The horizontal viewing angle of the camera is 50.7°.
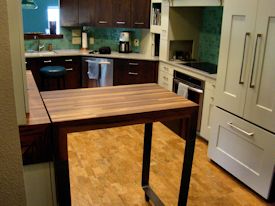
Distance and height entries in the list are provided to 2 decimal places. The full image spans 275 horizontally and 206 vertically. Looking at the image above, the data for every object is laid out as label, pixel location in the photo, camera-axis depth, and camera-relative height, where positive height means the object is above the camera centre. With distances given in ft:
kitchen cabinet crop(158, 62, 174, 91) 14.06 -1.92
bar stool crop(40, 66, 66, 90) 14.62 -2.02
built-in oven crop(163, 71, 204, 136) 12.03 -2.24
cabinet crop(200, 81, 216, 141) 11.39 -2.83
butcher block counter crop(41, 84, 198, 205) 5.32 -1.50
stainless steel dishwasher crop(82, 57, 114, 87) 15.90 -2.02
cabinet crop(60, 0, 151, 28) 15.79 +1.14
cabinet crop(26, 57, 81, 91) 15.23 -1.82
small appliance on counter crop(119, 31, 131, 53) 16.79 -0.41
